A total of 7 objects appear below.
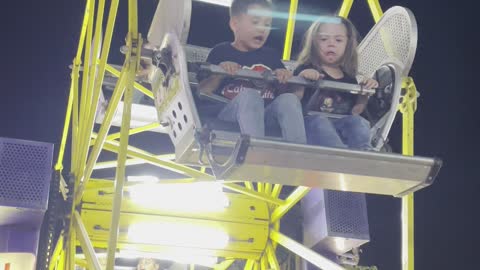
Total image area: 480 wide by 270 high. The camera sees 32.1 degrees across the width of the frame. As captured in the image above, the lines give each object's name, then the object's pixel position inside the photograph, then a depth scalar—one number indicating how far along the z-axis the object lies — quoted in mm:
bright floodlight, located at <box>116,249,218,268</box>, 9492
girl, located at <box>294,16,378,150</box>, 6473
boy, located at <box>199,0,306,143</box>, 6159
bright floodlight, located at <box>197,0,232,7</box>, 7822
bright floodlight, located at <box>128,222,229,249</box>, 9227
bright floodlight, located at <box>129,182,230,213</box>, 9211
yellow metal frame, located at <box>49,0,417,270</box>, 6359
